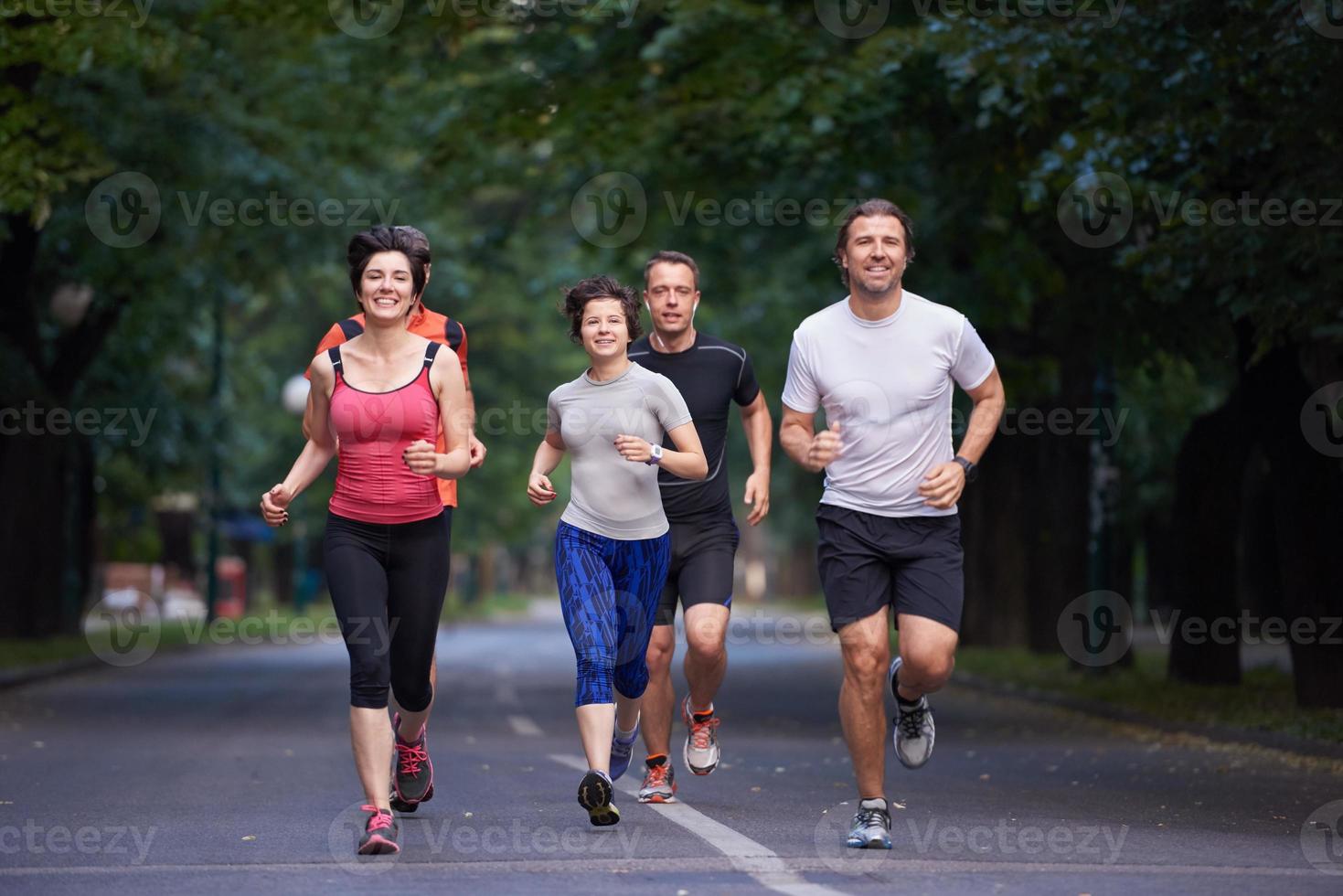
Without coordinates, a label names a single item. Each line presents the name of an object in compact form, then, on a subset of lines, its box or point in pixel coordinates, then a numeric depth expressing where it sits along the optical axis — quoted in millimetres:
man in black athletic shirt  16984
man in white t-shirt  14555
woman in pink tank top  14383
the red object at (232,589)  98375
